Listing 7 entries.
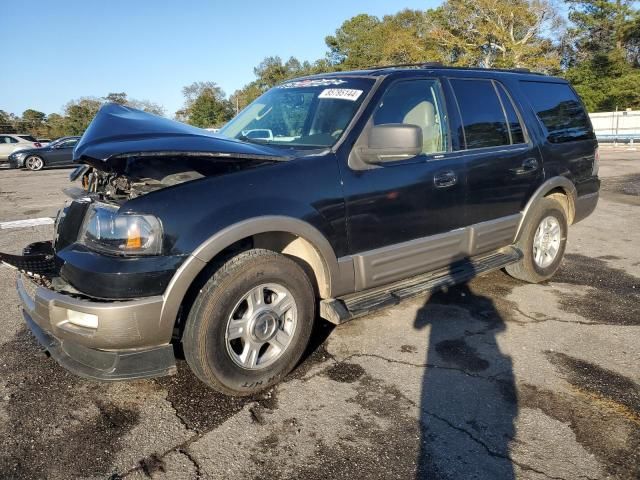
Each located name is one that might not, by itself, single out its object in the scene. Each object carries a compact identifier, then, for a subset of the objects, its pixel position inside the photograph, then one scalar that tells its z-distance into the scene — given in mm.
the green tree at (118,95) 55281
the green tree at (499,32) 38969
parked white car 22641
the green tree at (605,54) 38594
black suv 2617
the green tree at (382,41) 44469
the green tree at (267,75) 74062
